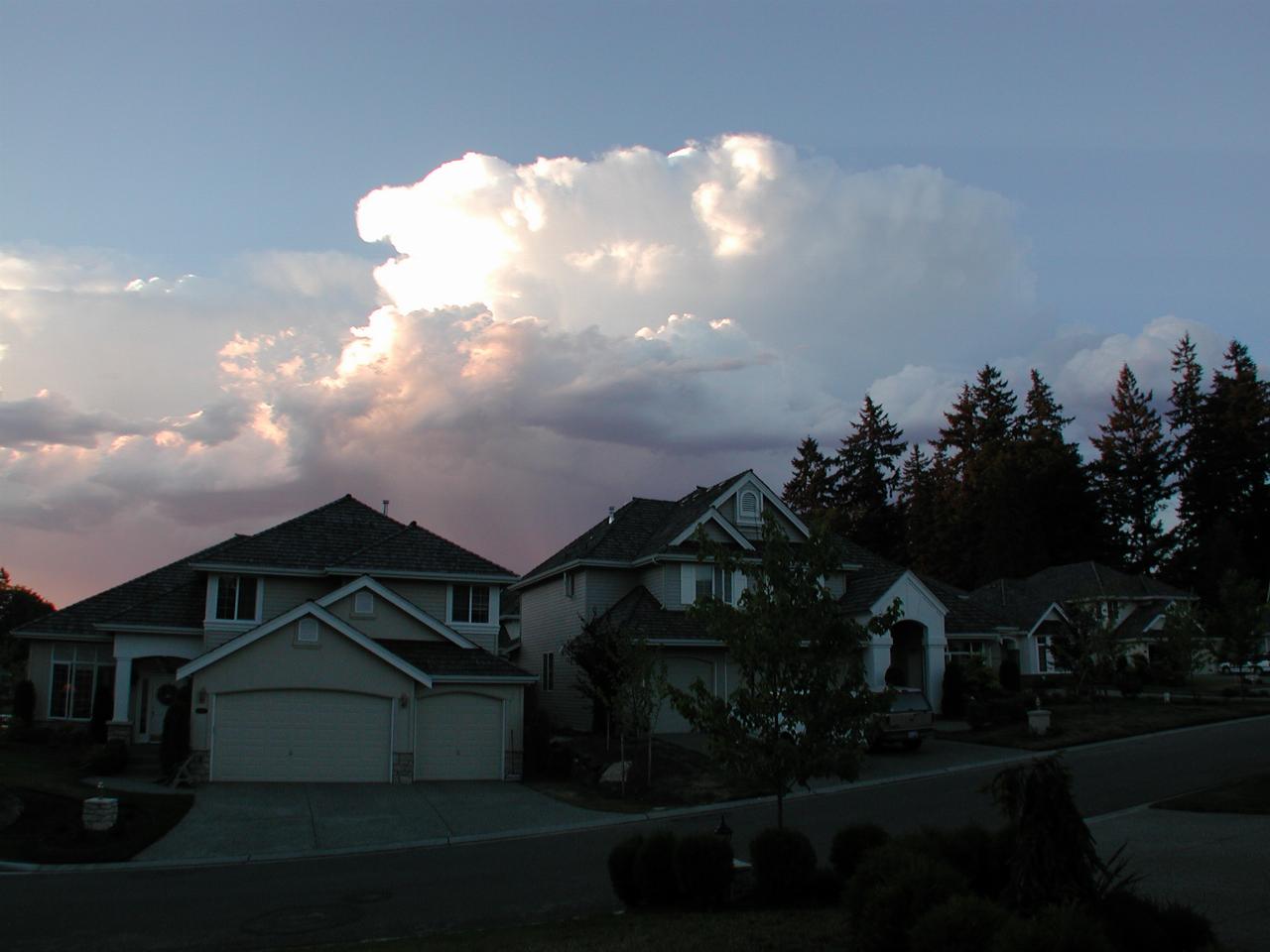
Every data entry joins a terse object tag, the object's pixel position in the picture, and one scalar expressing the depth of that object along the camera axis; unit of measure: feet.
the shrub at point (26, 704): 115.44
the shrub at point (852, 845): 38.96
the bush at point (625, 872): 39.83
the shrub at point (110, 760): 89.92
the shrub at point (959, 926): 24.47
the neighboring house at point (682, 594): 113.19
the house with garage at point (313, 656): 88.79
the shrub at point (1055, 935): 22.48
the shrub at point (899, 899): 27.43
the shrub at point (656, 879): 39.32
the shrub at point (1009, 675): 140.46
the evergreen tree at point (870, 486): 283.38
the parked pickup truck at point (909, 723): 92.89
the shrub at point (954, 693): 120.47
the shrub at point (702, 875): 38.58
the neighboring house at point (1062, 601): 175.22
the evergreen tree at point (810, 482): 287.28
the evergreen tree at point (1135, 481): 267.80
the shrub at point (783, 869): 38.60
